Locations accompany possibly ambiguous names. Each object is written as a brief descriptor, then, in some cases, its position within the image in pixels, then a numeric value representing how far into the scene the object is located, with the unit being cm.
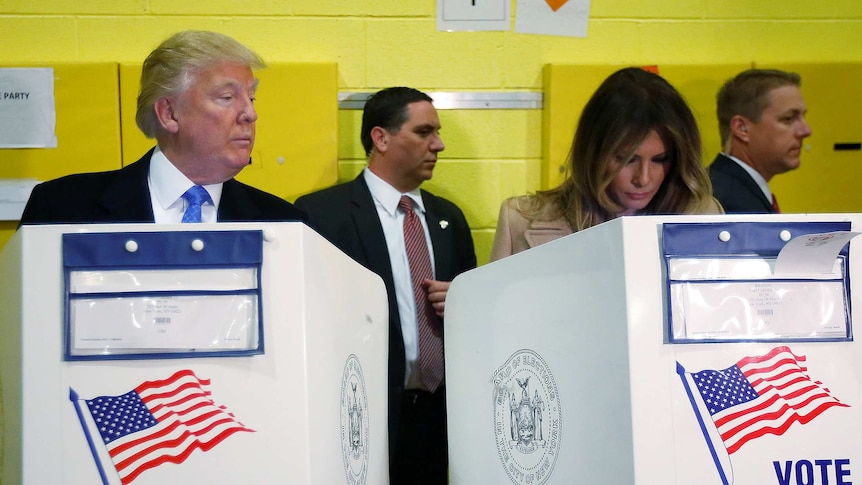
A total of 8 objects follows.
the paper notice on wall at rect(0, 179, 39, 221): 290
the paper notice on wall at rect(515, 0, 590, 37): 308
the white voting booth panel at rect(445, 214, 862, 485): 101
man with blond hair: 168
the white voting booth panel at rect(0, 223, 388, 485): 103
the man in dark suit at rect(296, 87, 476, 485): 258
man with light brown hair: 295
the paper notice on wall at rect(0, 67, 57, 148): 291
